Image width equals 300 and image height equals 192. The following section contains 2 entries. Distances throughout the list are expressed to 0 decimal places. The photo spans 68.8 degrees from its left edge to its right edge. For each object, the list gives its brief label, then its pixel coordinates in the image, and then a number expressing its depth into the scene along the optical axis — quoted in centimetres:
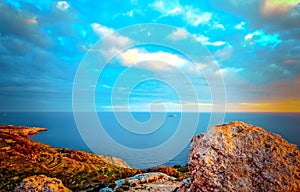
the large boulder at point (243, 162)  529
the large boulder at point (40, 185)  1042
